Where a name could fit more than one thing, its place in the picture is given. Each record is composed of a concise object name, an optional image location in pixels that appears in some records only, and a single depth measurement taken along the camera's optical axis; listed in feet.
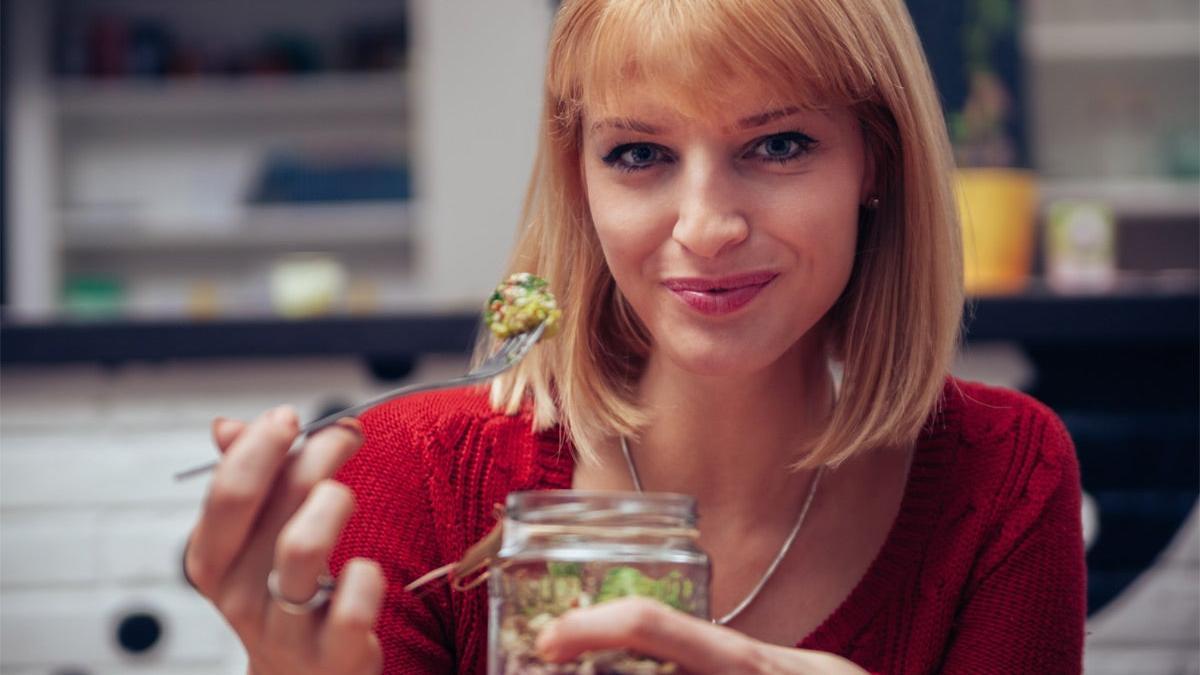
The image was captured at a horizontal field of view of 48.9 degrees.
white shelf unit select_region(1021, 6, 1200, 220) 13.08
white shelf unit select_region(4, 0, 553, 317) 15.03
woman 3.02
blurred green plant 8.17
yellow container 7.17
